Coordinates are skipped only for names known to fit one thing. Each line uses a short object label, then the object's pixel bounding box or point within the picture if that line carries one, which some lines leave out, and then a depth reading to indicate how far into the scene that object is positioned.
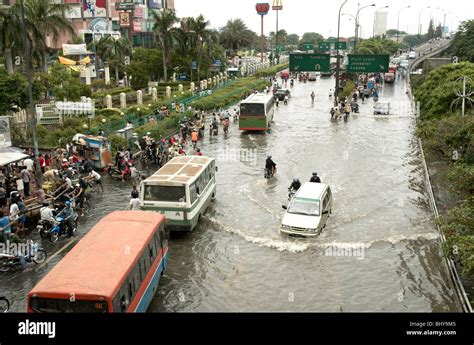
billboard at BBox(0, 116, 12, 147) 25.70
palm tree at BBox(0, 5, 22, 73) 40.06
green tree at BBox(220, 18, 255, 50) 109.25
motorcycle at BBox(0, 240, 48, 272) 15.04
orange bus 9.58
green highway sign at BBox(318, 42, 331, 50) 116.44
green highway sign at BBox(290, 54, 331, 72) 52.00
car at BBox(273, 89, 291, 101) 58.49
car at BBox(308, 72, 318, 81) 84.69
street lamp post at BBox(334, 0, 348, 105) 49.40
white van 17.73
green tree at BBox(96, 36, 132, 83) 66.59
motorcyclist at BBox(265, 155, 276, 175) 26.28
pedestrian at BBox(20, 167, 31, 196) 21.83
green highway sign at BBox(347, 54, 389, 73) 51.50
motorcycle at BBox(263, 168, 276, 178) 26.47
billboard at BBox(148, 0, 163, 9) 110.25
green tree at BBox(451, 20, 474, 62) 70.09
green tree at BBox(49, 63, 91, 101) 38.44
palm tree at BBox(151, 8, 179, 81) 64.44
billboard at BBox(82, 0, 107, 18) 95.31
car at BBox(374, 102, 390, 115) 47.44
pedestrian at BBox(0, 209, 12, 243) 15.70
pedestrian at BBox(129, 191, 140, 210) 17.89
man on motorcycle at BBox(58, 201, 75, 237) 17.83
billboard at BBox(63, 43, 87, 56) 71.12
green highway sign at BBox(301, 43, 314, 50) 115.97
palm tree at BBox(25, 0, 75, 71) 46.09
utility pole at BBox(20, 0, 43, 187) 22.85
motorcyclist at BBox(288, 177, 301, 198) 21.61
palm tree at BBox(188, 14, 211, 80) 67.12
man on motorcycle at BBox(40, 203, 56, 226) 17.17
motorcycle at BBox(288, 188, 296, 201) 21.73
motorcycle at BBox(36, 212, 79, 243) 17.25
